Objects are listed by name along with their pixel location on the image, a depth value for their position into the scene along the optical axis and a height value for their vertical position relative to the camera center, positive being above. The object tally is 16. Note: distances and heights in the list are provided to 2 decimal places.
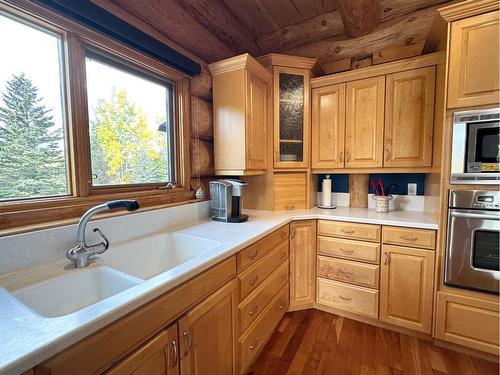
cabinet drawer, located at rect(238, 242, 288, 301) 1.36 -0.64
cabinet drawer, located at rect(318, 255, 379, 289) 1.88 -0.83
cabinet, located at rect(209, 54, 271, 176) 1.86 +0.48
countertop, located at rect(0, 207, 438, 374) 0.53 -0.39
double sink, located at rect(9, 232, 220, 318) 0.89 -0.46
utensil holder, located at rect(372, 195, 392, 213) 2.11 -0.28
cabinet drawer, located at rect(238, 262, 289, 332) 1.37 -0.82
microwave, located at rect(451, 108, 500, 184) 1.44 +0.15
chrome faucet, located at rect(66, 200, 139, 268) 1.02 -0.30
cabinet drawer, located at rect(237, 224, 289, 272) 1.34 -0.49
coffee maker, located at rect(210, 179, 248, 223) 1.82 -0.22
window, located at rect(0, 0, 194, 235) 1.06 +0.29
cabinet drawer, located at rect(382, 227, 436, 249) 1.68 -0.48
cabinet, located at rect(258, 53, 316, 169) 2.14 +0.58
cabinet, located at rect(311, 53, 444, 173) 1.87 +0.47
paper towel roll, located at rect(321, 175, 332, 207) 2.35 -0.20
